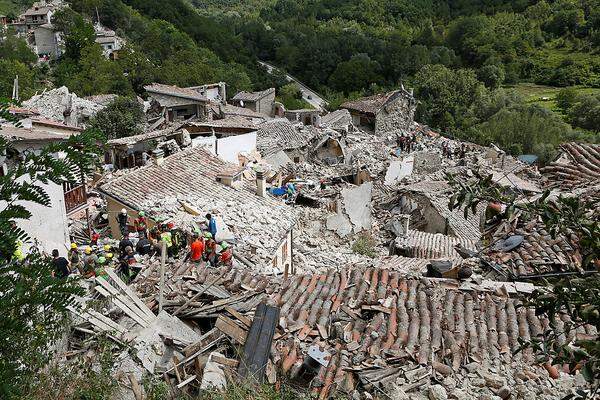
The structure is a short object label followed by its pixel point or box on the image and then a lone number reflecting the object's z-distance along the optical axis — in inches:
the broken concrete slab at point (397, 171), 1031.0
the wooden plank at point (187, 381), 224.9
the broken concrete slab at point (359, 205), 713.6
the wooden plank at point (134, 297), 268.8
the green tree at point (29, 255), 146.3
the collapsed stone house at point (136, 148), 882.8
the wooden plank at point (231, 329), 245.8
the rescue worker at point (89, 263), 378.3
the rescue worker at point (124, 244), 446.2
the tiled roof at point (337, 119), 1568.7
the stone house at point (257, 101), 1809.8
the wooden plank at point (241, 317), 256.4
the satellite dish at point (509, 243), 346.7
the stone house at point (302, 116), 1757.8
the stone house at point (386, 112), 1685.5
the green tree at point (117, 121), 1195.3
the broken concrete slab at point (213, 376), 213.7
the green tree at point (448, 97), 2180.1
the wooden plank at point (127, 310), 261.4
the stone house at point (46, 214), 498.0
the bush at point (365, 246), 612.9
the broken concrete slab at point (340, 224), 680.4
